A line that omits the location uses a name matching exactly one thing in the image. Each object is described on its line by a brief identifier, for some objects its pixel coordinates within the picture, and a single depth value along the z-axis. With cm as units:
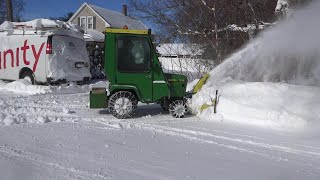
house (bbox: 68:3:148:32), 3641
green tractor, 841
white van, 1366
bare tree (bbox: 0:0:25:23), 4275
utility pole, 2834
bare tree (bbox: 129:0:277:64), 1280
